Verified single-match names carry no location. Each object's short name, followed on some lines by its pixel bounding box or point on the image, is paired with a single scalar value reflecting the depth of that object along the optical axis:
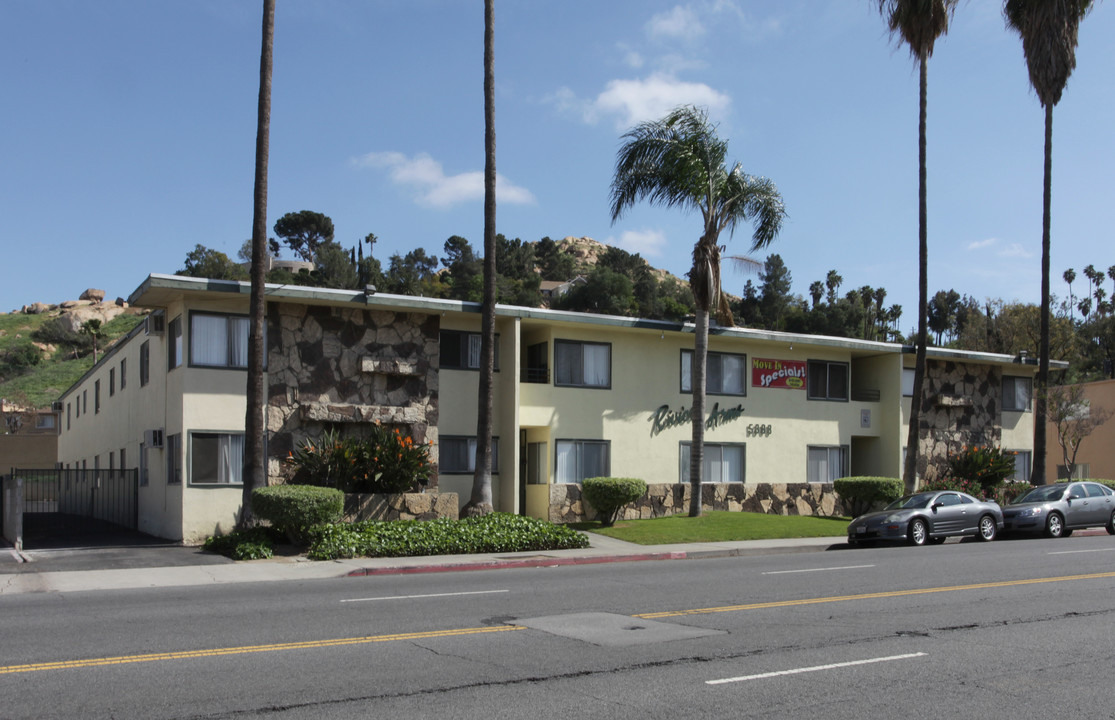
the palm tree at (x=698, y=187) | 26.44
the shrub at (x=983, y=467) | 33.06
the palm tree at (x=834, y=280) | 108.38
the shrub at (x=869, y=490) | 29.81
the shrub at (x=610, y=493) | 25.65
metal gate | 27.55
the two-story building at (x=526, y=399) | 22.97
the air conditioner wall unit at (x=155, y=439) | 23.78
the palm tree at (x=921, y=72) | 29.12
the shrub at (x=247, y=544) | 19.64
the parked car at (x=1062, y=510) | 24.88
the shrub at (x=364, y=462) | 23.33
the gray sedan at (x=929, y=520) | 22.86
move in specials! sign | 31.14
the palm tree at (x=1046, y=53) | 31.64
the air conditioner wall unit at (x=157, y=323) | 24.06
